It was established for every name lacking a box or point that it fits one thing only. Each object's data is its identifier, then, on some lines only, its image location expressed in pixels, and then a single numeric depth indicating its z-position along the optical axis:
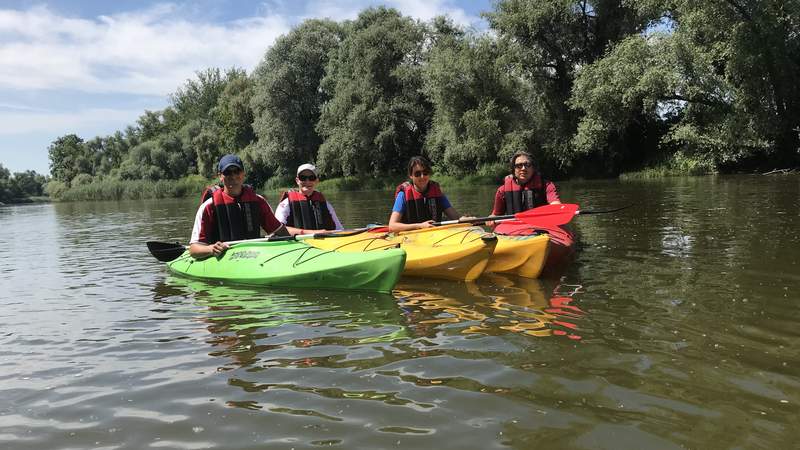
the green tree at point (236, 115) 43.19
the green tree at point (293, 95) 35.66
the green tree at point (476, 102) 25.30
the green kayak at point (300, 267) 5.47
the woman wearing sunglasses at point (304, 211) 7.37
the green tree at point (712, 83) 19.25
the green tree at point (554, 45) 23.78
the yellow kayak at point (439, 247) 5.91
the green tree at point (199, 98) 61.25
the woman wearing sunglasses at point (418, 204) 7.16
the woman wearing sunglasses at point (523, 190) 7.24
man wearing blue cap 6.50
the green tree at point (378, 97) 30.77
